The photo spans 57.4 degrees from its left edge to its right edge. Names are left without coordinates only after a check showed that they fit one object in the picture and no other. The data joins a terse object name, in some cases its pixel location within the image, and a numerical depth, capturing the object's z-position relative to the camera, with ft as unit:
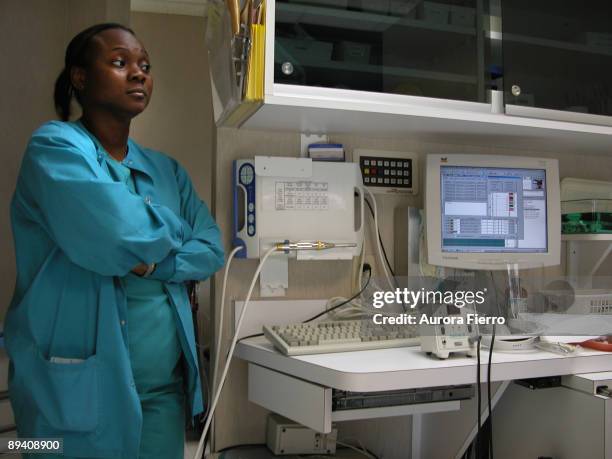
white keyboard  4.23
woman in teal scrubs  3.73
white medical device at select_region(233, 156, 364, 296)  5.20
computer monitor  5.41
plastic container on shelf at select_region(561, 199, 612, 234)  6.05
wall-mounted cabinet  4.60
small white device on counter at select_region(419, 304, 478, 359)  4.09
